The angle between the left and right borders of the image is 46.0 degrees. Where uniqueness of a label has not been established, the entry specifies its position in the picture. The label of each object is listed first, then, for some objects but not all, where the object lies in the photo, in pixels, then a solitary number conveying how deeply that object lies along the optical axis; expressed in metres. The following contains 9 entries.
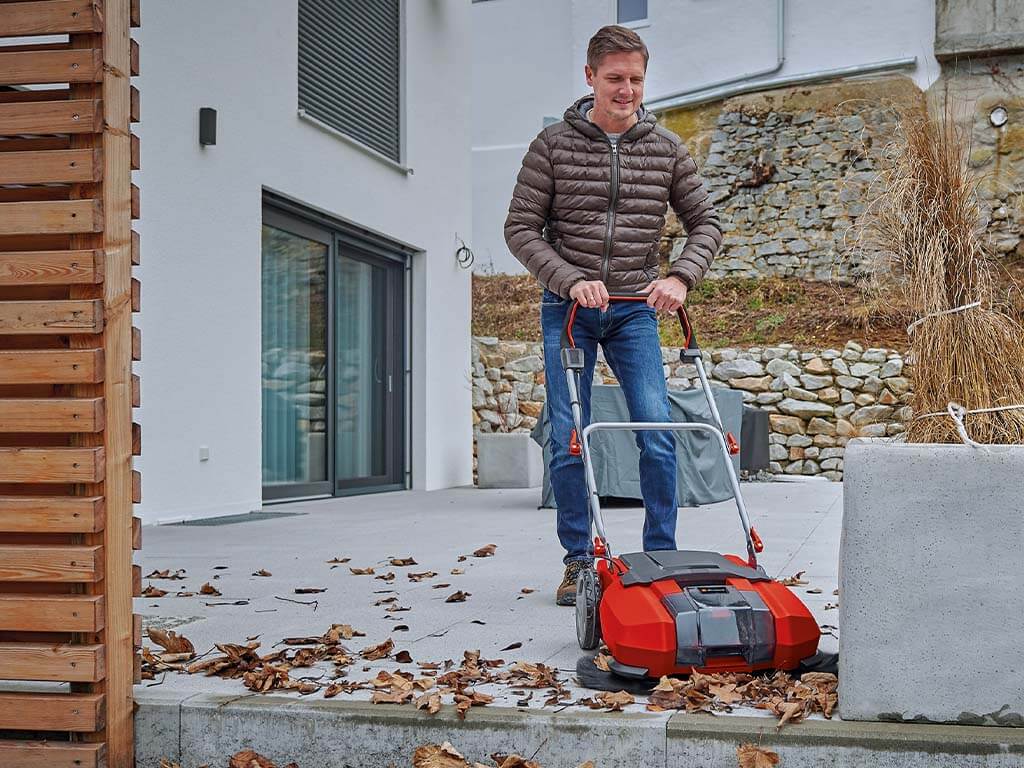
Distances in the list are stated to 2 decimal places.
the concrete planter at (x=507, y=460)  12.29
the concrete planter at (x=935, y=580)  2.57
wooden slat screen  2.83
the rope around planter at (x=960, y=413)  2.61
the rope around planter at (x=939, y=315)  2.87
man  3.99
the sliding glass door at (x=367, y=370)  10.89
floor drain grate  7.89
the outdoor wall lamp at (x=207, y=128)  8.24
